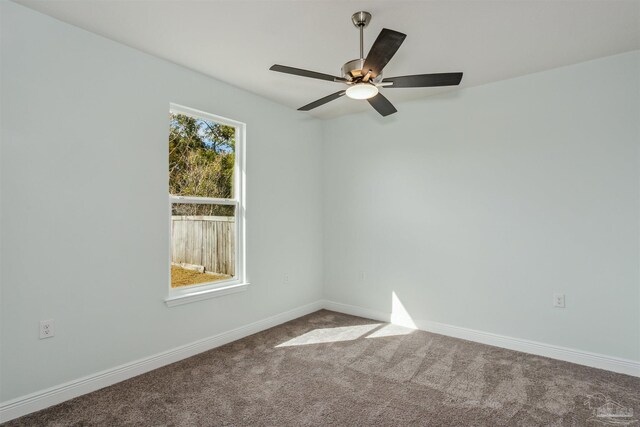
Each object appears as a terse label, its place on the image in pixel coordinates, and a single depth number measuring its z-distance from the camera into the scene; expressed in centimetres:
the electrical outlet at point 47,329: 222
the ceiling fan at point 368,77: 212
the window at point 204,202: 307
